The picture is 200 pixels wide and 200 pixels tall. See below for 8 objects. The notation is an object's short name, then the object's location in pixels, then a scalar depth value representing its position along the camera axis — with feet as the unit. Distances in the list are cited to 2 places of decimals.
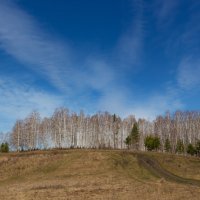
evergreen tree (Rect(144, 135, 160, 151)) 386.13
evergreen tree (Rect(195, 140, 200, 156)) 384.68
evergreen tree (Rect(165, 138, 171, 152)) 415.03
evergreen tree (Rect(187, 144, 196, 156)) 392.43
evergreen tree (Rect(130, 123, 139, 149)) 400.67
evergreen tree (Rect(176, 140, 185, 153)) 416.46
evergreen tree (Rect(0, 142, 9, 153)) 377.95
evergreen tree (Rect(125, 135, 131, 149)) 405.74
